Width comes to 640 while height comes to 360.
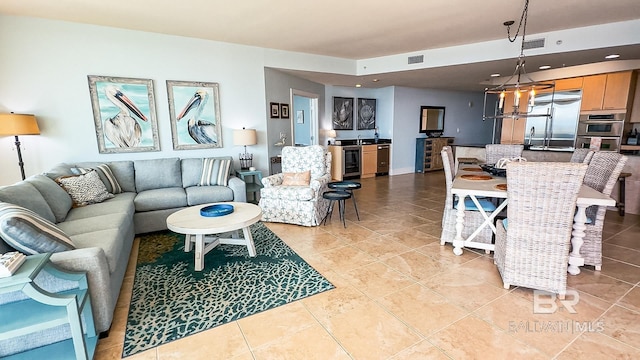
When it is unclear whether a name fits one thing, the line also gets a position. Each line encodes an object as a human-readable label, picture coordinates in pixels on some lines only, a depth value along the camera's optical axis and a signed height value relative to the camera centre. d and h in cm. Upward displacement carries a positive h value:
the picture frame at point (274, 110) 538 +41
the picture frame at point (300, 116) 829 +46
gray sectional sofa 184 -79
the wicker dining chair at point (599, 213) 265 -77
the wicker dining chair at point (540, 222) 205 -68
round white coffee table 271 -84
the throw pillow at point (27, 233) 170 -57
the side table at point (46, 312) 144 -94
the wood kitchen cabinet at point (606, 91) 554 +74
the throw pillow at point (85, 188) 325 -59
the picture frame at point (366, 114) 798 +49
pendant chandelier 311 +46
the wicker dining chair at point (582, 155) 325 -30
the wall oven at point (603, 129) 561 +0
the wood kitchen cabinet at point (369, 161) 759 -73
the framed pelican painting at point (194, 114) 448 +30
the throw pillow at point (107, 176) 366 -52
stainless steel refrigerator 614 +17
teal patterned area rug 204 -129
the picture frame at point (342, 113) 762 +49
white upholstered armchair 398 -76
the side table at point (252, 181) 479 -83
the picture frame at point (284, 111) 565 +42
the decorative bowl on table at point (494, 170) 338 -47
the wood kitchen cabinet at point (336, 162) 724 -73
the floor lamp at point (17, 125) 327 +12
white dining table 245 -72
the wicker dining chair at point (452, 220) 312 -94
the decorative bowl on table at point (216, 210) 301 -79
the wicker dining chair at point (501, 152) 434 -31
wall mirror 837 +32
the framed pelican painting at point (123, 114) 405 +30
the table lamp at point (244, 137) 468 -5
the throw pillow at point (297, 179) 426 -66
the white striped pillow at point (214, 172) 427 -56
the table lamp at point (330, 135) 748 -6
